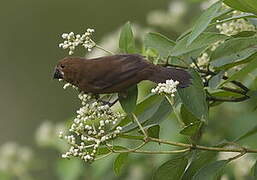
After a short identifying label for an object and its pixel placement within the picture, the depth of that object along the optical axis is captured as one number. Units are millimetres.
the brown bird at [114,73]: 2983
